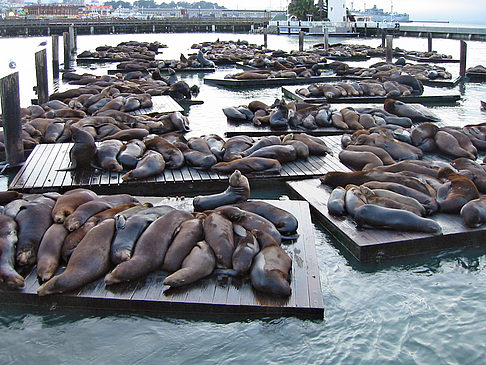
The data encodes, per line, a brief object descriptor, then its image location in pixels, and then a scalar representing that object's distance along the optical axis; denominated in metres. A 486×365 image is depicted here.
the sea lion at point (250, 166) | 6.71
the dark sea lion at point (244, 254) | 4.04
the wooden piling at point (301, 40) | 29.58
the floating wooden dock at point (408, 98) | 12.91
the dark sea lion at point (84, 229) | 4.17
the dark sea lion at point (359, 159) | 6.87
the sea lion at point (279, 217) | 4.76
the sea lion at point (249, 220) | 4.47
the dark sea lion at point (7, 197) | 5.01
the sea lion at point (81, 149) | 6.77
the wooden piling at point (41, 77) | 12.23
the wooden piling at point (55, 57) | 18.89
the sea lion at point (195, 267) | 3.91
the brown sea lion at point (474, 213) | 5.10
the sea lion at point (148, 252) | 3.96
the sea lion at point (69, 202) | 4.53
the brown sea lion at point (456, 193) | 5.40
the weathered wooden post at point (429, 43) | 27.94
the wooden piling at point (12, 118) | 7.38
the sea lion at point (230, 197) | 5.12
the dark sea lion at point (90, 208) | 4.41
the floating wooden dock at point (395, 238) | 4.79
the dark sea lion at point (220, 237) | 4.13
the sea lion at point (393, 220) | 4.96
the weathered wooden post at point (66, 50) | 21.59
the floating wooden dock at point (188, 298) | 3.78
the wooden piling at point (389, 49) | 22.49
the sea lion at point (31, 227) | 4.16
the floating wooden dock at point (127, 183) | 6.37
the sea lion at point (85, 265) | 3.85
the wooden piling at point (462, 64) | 18.47
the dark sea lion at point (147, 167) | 6.48
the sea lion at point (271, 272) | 3.85
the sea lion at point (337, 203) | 5.41
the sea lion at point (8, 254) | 3.90
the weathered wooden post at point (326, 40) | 27.17
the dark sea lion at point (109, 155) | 6.75
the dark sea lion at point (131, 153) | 6.81
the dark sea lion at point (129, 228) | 4.07
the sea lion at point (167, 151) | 6.93
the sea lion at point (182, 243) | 4.09
